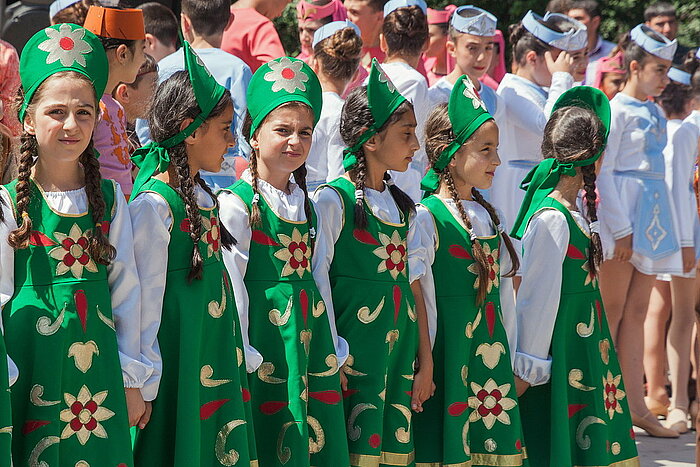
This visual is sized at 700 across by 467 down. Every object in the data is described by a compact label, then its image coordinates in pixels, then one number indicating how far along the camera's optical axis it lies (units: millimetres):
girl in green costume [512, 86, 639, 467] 9945
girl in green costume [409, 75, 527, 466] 9422
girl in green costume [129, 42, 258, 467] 7492
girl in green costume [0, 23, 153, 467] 6863
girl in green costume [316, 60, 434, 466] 8875
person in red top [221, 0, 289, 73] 12633
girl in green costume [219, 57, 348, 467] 8289
